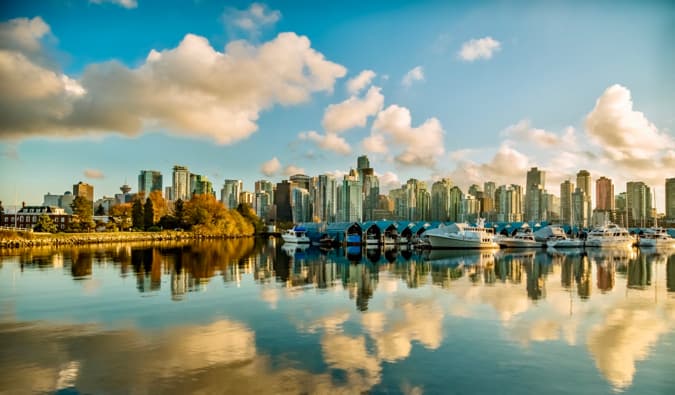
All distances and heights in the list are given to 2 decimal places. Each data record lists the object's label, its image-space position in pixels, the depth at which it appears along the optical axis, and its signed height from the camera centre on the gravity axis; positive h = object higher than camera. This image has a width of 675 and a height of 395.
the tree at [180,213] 120.69 -0.21
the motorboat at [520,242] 80.61 -4.99
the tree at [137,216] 111.94 -0.95
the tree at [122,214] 113.50 -0.60
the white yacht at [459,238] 74.19 -3.95
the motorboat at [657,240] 93.31 -5.26
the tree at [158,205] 122.61 +1.97
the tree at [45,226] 86.31 -2.68
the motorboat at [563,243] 82.28 -5.14
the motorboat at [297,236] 90.75 -4.62
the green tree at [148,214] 113.44 -0.47
